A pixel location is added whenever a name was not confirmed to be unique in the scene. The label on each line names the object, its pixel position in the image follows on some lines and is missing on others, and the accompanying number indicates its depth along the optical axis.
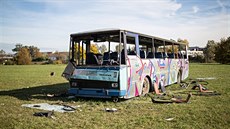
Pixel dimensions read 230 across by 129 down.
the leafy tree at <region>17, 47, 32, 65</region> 82.39
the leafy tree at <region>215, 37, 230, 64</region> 63.81
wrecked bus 9.20
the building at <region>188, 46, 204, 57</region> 157.62
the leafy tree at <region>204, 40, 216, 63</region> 82.69
